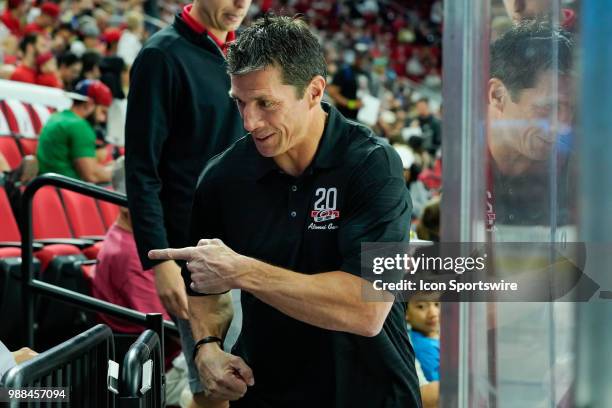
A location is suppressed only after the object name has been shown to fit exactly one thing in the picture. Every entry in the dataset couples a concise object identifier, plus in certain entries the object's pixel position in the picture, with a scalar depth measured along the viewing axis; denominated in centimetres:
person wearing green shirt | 620
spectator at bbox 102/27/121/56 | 978
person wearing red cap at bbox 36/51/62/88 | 903
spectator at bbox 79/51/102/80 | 838
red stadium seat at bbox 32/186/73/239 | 552
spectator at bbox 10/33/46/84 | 893
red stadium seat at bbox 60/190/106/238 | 593
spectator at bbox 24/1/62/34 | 1085
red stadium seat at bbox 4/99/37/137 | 741
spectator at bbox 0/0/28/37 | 1087
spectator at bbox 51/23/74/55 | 1009
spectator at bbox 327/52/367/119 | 848
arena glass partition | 144
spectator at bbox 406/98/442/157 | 1388
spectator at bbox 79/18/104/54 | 1014
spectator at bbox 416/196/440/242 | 388
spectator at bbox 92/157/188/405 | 396
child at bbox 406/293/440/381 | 350
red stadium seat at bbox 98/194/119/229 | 647
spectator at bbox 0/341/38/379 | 197
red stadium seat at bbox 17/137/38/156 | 711
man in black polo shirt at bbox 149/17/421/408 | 195
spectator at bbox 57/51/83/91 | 882
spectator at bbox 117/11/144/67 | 1038
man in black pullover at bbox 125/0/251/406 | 272
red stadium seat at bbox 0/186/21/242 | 511
